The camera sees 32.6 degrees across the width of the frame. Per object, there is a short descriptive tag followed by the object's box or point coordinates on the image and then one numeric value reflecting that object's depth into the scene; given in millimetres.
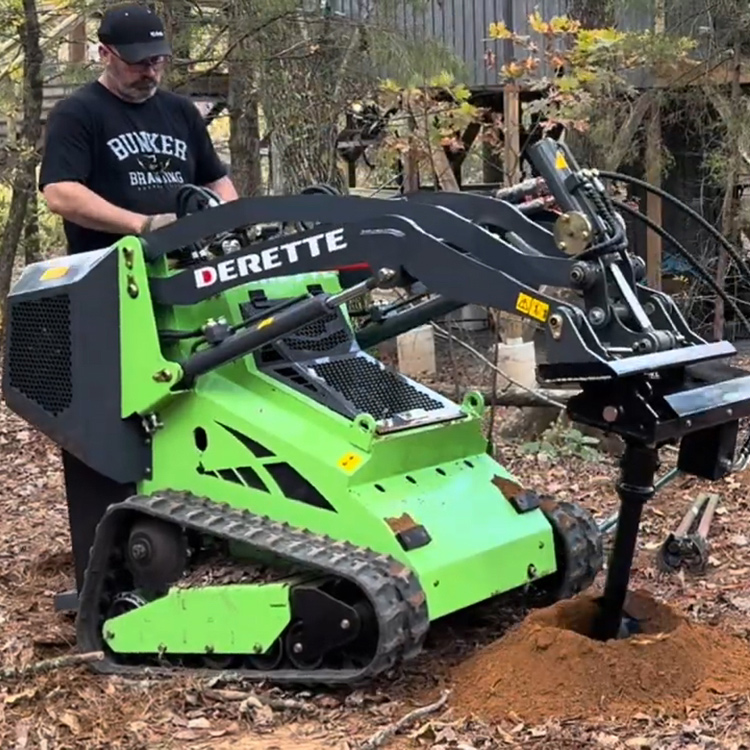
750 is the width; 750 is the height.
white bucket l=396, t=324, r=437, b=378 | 11109
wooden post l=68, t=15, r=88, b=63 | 9625
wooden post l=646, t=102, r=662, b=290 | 11109
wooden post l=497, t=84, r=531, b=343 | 10207
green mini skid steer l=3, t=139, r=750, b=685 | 3615
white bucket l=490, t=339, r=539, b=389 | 9484
